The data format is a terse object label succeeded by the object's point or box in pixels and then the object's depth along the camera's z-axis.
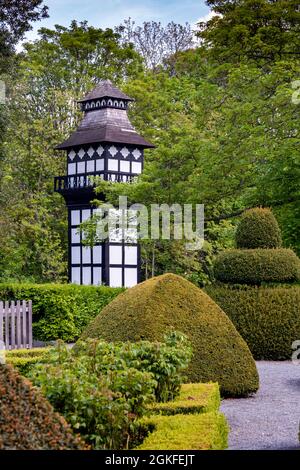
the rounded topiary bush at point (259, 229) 19.45
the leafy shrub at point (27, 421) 5.06
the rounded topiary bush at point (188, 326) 11.62
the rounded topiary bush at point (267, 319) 18.64
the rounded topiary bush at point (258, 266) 19.14
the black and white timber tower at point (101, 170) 34.38
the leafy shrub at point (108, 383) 7.01
